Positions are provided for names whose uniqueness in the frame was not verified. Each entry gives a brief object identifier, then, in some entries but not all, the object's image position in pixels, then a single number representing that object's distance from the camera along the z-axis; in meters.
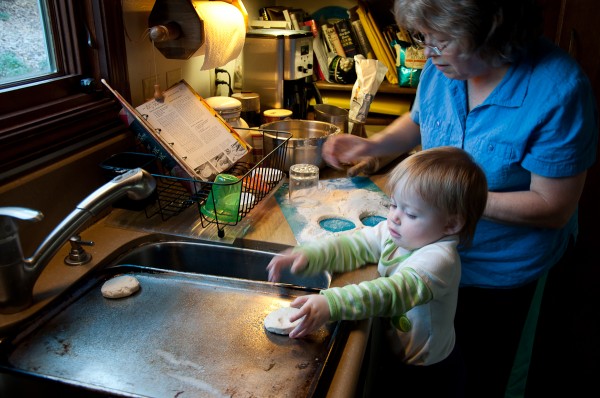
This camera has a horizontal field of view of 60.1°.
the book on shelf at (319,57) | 2.31
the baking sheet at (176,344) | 0.76
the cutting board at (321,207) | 1.20
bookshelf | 2.22
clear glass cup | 1.43
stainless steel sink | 1.15
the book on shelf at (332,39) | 2.31
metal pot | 1.51
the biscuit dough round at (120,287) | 0.96
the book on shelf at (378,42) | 2.28
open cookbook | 1.22
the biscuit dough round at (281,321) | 0.86
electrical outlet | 1.48
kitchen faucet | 0.82
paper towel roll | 1.36
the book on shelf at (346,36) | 2.30
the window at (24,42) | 1.05
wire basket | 1.22
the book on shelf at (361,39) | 2.31
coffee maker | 1.83
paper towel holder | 1.30
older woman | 0.96
